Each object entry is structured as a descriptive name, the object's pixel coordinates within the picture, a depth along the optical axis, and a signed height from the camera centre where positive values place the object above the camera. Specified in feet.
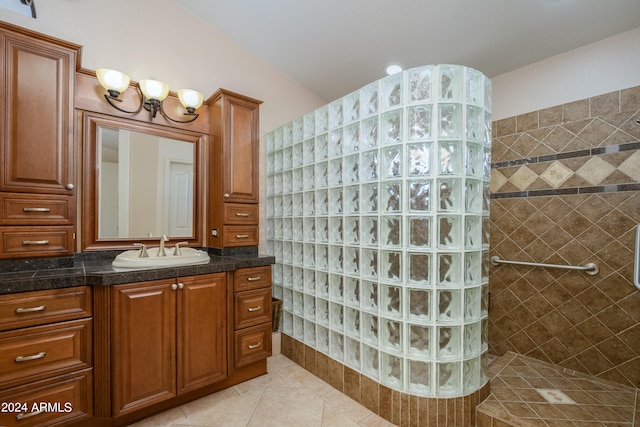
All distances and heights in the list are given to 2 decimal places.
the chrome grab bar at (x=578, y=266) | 6.61 -1.22
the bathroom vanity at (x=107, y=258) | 4.64 -0.89
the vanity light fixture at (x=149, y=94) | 6.11 +2.73
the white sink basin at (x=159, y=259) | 5.56 -0.90
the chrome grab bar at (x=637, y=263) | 4.03 -0.67
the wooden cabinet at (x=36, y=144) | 4.97 +1.21
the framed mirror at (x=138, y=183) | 6.32 +0.71
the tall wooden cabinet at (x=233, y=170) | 7.40 +1.15
